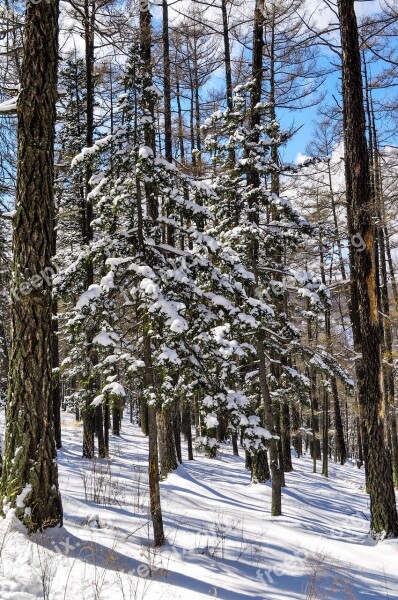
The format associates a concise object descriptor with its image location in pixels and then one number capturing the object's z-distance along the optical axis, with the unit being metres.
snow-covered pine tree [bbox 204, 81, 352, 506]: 9.52
